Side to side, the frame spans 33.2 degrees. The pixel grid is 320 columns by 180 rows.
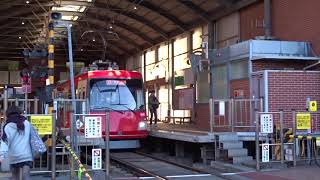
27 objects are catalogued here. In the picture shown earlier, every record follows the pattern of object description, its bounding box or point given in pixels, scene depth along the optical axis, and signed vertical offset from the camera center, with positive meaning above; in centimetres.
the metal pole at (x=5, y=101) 1366 +40
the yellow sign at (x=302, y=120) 1558 -12
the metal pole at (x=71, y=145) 1251 -71
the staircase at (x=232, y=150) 1652 -106
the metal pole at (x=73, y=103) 1305 +34
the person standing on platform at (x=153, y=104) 2916 +67
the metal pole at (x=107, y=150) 1306 -82
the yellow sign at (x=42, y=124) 1256 -17
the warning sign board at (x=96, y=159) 1305 -104
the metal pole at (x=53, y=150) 1255 -79
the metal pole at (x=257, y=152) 1484 -99
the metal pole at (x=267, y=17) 2364 +439
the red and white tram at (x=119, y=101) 2081 +61
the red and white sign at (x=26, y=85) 2248 +134
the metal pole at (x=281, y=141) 1530 -73
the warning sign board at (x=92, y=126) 1304 -23
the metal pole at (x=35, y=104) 1466 +33
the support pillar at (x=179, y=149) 2162 -133
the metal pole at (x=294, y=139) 1537 -66
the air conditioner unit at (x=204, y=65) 2298 +222
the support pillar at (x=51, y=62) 1435 +145
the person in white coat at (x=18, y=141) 910 -41
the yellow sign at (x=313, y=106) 1647 +30
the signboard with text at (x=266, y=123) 1518 -20
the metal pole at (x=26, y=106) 1466 +29
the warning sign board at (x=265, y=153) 1499 -103
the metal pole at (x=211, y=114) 1773 +7
